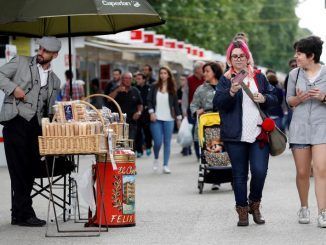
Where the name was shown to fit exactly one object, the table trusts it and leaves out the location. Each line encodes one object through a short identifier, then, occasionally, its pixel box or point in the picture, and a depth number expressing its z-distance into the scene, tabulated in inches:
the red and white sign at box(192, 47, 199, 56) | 1951.3
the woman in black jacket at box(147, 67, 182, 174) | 728.3
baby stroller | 566.6
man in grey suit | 430.6
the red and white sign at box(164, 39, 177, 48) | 1706.2
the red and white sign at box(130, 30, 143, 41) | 1477.6
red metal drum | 428.1
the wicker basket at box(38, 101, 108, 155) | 396.8
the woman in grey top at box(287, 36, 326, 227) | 422.6
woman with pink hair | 416.8
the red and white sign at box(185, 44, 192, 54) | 1859.7
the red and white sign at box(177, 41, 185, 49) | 1789.7
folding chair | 436.5
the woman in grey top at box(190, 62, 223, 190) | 595.2
